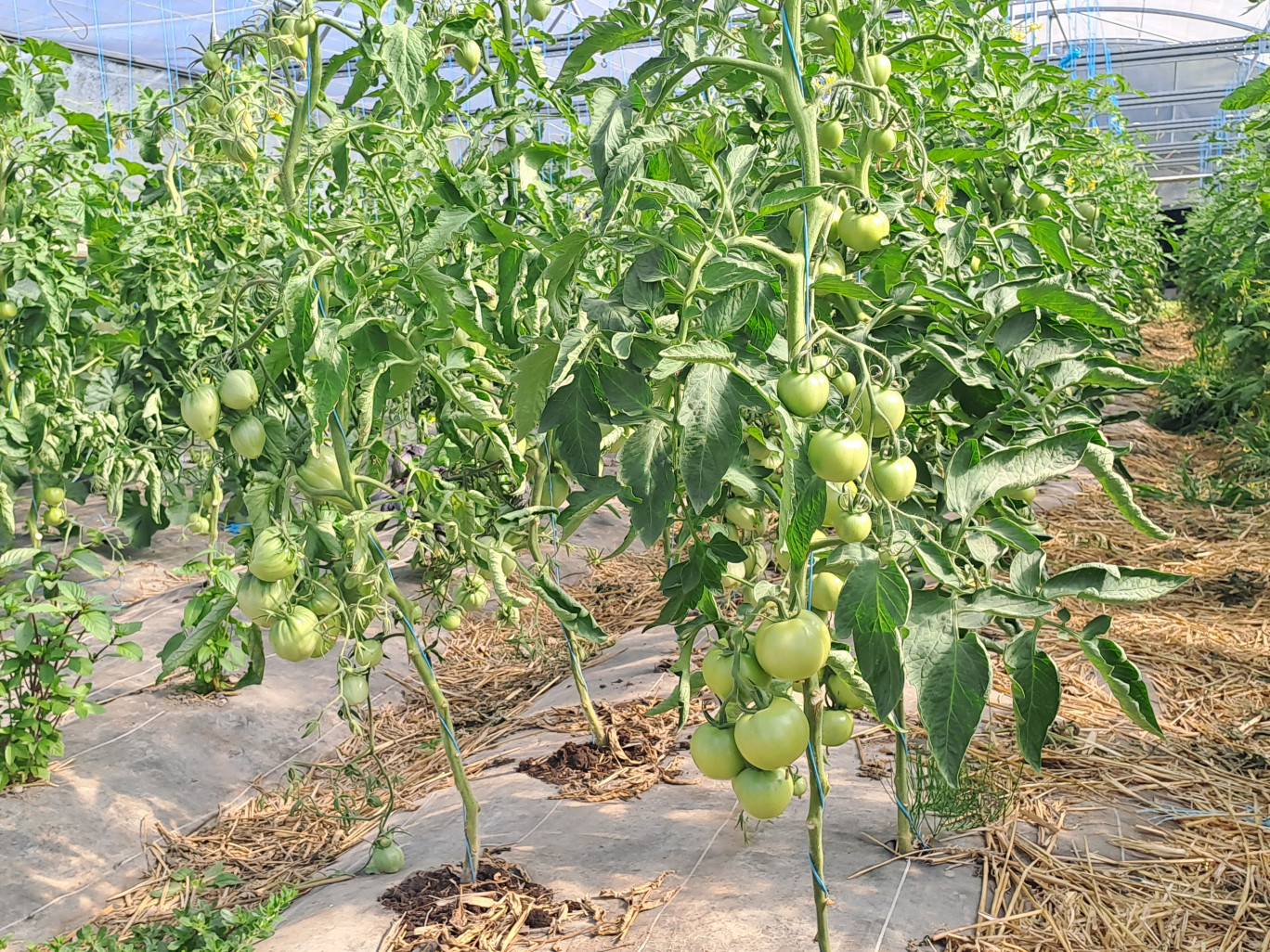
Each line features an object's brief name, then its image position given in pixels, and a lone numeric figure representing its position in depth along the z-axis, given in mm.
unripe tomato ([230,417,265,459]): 1507
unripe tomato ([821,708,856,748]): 1423
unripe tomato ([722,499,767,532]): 1578
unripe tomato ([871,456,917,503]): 1112
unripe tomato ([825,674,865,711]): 1333
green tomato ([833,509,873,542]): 1110
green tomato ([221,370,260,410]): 1471
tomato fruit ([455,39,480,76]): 1915
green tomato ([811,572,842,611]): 1298
